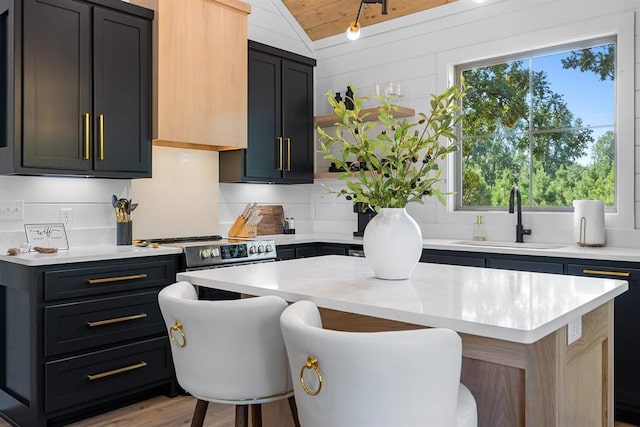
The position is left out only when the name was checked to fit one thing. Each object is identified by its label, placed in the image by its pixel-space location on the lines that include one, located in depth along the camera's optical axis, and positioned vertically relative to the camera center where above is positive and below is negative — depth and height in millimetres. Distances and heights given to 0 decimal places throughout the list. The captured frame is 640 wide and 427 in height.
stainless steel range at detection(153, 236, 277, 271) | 3342 -280
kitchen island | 1364 -277
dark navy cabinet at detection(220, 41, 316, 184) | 4215 +730
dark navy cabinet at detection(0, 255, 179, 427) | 2725 -711
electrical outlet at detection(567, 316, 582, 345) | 1462 -339
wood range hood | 3518 +957
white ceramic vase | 1922 -123
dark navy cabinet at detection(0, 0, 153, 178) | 2916 +715
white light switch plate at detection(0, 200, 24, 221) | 3150 -3
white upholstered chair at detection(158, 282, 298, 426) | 1527 -407
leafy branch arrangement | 1867 +176
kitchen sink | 3578 -238
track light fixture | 3076 +1053
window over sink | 3586 +594
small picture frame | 3117 -154
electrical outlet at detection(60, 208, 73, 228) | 3393 -48
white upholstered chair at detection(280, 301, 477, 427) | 1125 -359
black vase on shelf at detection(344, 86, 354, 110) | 4740 +978
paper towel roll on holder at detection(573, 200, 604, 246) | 3332 -76
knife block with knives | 4211 -107
